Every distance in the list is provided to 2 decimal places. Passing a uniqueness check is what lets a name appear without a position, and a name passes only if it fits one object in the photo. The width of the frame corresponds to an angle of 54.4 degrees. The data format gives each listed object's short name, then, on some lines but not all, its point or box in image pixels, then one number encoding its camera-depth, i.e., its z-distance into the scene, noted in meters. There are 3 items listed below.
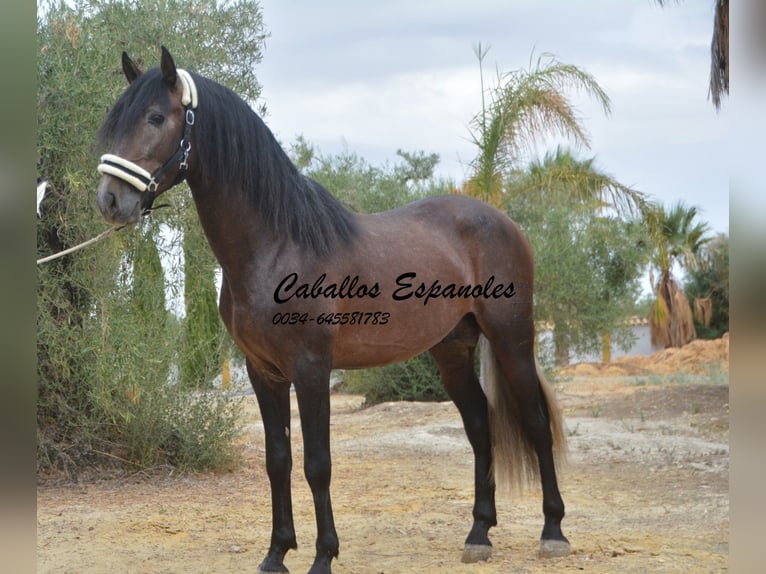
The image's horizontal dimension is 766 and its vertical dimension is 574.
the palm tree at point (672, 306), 23.55
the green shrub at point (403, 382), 11.38
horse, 3.37
